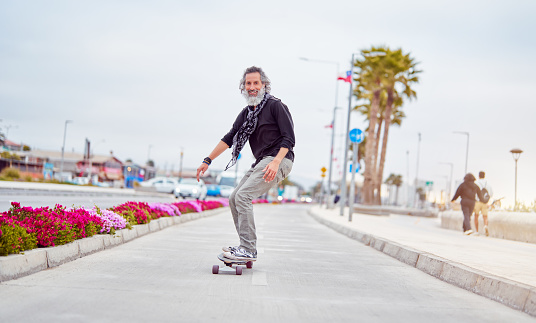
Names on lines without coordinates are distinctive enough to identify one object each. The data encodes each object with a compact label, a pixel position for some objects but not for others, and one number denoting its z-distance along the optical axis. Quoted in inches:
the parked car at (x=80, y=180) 3286.4
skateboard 261.5
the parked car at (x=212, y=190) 2299.5
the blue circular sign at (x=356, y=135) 984.9
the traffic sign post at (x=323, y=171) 2011.3
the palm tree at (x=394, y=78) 1712.6
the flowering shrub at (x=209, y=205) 926.4
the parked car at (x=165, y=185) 2004.2
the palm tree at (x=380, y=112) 1839.4
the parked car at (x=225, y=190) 2338.8
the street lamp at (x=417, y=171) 3262.8
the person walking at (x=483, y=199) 713.6
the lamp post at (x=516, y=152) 1233.5
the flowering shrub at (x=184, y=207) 717.3
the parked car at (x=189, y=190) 1663.4
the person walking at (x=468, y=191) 720.3
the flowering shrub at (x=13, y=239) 221.6
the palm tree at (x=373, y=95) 1633.9
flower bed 231.2
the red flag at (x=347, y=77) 1147.9
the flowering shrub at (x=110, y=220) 364.2
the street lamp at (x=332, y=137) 2111.2
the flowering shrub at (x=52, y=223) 260.5
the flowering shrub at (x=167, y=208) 599.6
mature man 267.0
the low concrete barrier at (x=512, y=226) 655.1
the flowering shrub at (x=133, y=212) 439.5
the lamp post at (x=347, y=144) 1153.3
